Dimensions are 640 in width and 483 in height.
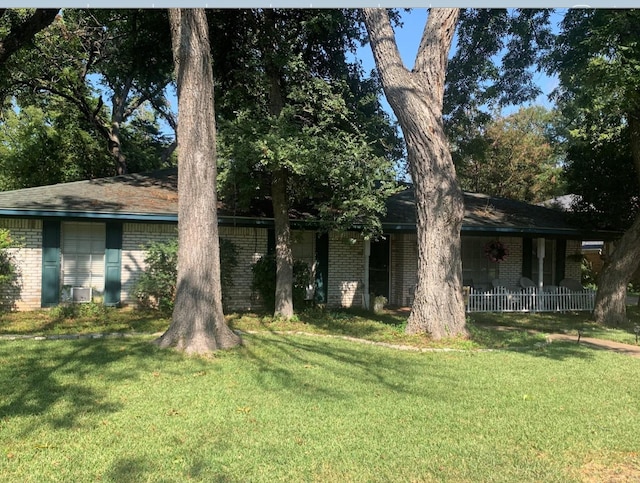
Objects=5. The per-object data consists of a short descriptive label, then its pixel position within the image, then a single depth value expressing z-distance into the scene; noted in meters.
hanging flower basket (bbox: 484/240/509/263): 16.39
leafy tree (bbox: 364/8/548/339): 9.73
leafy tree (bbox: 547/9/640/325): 9.98
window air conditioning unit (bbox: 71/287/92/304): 12.59
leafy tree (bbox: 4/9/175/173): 13.38
